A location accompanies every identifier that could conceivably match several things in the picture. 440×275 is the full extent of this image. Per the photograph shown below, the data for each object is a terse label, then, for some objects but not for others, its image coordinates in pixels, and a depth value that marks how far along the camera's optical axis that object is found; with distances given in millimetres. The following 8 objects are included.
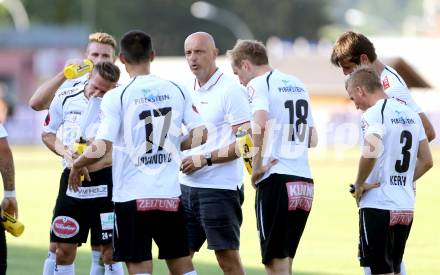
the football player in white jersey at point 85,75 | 22480
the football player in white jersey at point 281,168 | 20031
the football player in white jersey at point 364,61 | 19266
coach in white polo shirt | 20891
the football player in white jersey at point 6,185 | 17937
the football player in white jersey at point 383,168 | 18359
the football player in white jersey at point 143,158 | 18000
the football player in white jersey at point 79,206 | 21844
